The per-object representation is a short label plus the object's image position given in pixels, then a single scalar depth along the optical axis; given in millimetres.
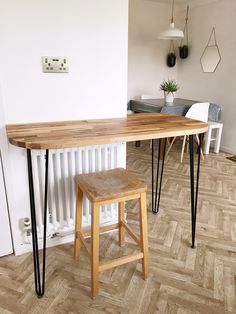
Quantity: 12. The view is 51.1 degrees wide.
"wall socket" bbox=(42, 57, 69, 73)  1447
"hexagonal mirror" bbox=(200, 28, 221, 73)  3973
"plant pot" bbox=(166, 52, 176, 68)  4707
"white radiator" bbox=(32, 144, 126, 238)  1557
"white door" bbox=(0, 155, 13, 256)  1526
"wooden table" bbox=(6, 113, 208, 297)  1106
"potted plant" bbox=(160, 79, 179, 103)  3591
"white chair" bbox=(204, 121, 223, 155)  3628
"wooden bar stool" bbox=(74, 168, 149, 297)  1260
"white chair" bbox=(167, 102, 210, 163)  3267
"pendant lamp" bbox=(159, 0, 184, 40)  3322
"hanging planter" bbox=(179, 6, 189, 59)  4531
